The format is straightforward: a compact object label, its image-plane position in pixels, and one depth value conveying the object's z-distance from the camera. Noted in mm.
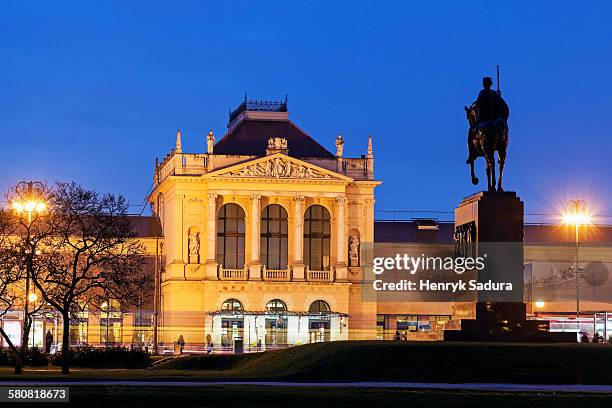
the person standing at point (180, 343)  97562
